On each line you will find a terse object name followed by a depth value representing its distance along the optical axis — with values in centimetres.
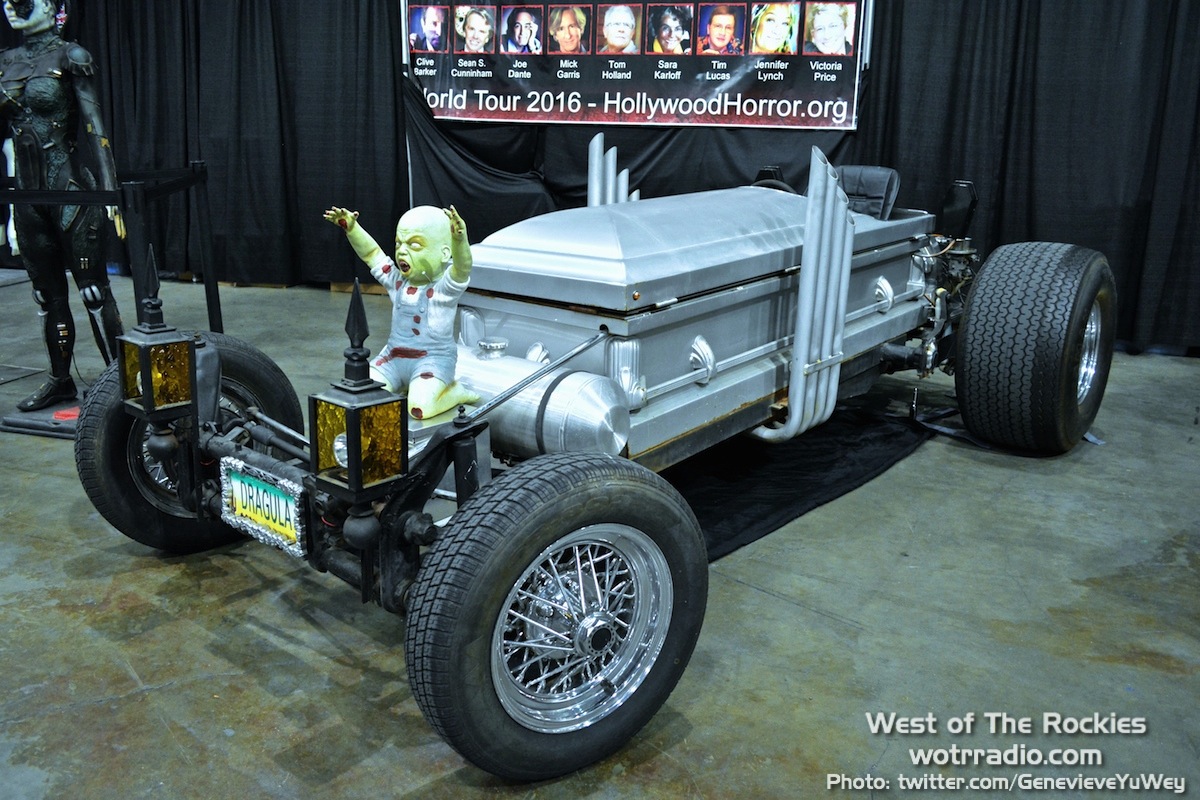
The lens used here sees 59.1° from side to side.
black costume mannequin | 509
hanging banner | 700
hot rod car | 244
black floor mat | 416
